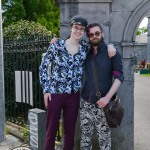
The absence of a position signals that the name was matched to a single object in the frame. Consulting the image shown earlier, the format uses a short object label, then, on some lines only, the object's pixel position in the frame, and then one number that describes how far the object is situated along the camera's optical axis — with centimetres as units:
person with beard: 353
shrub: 871
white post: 584
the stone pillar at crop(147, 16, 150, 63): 3038
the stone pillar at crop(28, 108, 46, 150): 363
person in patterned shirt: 358
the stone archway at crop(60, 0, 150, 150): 449
